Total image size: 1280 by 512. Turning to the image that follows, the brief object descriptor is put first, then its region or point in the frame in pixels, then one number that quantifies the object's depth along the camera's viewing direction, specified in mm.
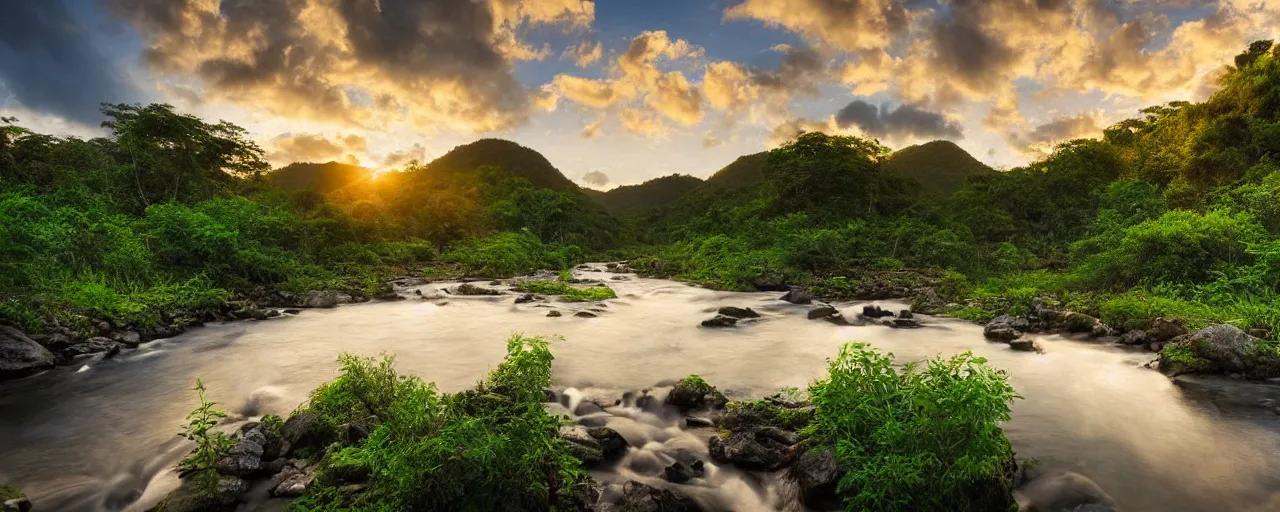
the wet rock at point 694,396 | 8344
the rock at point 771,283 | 25389
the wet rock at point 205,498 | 5029
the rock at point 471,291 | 22977
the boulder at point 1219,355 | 9188
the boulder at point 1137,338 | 11588
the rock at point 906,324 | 15398
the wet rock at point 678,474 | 6129
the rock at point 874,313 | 16497
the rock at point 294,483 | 5320
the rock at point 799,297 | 20297
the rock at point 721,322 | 16250
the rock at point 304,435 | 6098
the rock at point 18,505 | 4868
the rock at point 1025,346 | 11969
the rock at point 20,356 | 9086
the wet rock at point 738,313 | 17250
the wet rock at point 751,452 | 6215
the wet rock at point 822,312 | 16984
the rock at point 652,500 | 4934
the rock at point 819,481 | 5328
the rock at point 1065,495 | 5566
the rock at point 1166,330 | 11297
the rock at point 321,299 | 18438
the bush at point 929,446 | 4430
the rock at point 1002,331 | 13049
